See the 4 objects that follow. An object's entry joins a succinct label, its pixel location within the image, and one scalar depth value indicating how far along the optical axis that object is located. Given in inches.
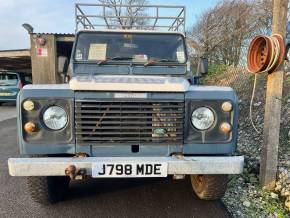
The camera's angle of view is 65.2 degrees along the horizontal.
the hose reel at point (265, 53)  100.4
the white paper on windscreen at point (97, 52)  118.4
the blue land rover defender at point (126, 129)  82.3
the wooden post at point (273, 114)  105.2
